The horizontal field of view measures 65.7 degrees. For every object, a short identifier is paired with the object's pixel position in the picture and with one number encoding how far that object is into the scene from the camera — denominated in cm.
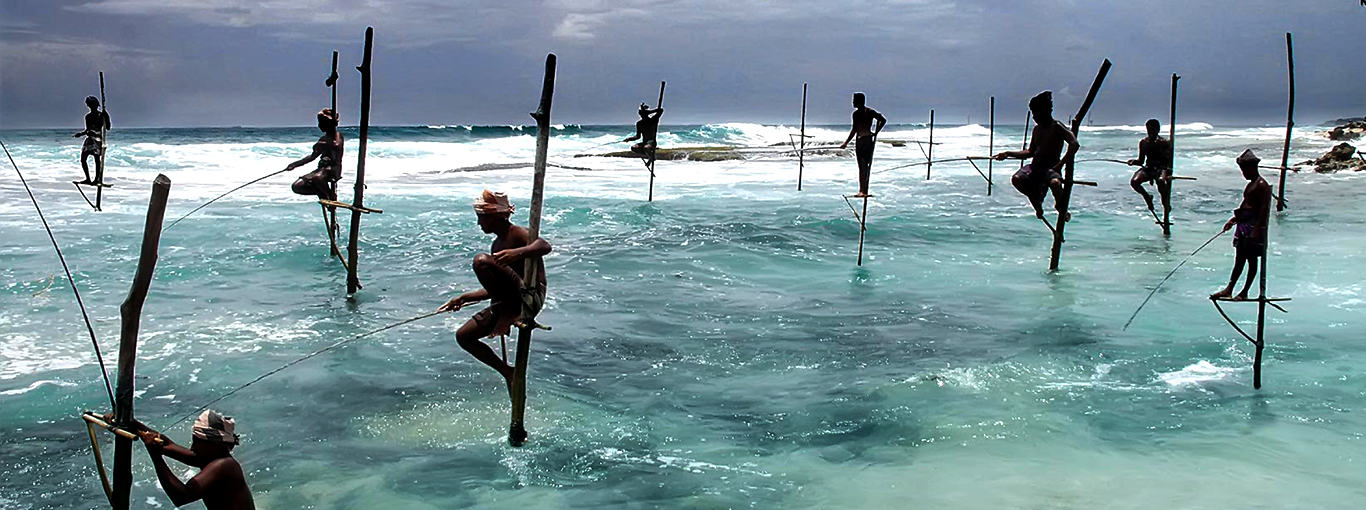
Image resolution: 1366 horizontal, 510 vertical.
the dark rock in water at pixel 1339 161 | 3209
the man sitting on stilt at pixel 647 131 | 2309
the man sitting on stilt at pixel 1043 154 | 1176
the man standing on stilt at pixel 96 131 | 1647
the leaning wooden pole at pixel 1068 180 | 1177
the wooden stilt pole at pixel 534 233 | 682
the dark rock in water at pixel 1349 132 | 5391
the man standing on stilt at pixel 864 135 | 1505
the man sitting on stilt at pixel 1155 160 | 1705
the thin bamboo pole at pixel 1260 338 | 831
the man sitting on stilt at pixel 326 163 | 1244
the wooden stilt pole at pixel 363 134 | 1141
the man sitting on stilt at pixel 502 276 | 672
